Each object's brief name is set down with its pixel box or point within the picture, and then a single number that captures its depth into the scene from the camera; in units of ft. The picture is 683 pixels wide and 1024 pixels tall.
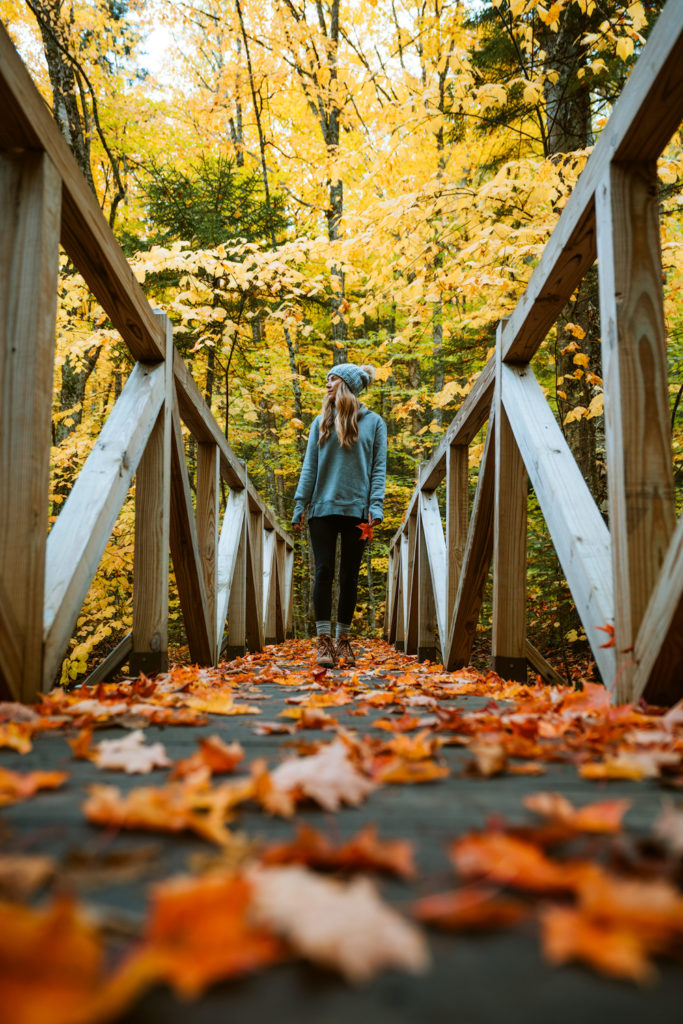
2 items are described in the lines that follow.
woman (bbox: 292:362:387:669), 13.84
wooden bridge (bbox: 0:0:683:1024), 1.76
